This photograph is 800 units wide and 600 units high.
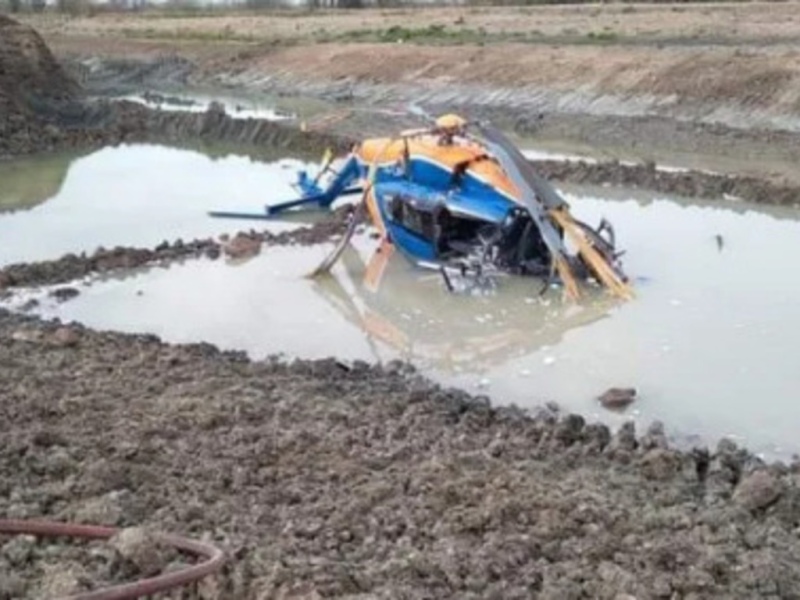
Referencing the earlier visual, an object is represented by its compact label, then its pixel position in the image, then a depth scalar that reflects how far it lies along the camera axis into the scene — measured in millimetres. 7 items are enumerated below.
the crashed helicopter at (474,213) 13367
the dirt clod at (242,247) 15195
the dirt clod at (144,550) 6332
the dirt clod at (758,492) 7609
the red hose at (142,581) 5457
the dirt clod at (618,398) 9961
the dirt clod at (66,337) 11297
